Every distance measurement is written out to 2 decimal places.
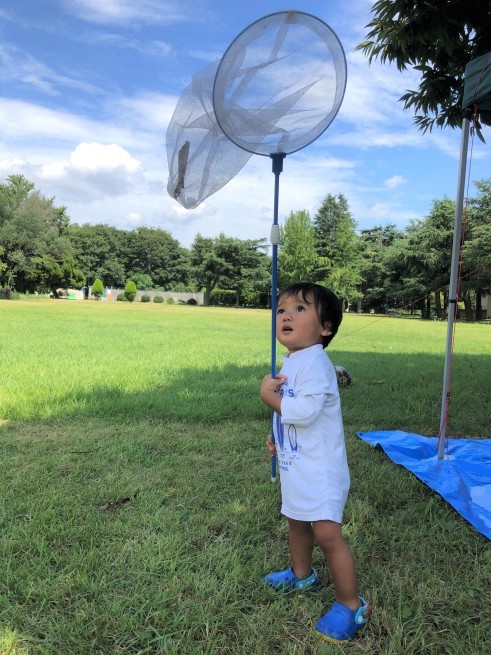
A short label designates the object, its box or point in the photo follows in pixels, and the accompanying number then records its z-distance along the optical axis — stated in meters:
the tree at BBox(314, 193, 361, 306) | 44.77
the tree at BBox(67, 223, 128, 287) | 63.44
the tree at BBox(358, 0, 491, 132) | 4.06
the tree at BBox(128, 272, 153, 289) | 64.44
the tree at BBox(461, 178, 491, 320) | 26.64
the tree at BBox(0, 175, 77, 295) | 40.81
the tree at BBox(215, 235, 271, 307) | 51.53
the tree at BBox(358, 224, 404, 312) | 42.50
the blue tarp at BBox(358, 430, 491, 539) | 2.75
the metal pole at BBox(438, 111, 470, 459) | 3.28
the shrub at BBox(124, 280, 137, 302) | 54.22
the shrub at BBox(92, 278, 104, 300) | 55.68
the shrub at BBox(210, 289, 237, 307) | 56.84
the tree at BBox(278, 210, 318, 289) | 44.38
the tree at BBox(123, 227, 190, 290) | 68.50
